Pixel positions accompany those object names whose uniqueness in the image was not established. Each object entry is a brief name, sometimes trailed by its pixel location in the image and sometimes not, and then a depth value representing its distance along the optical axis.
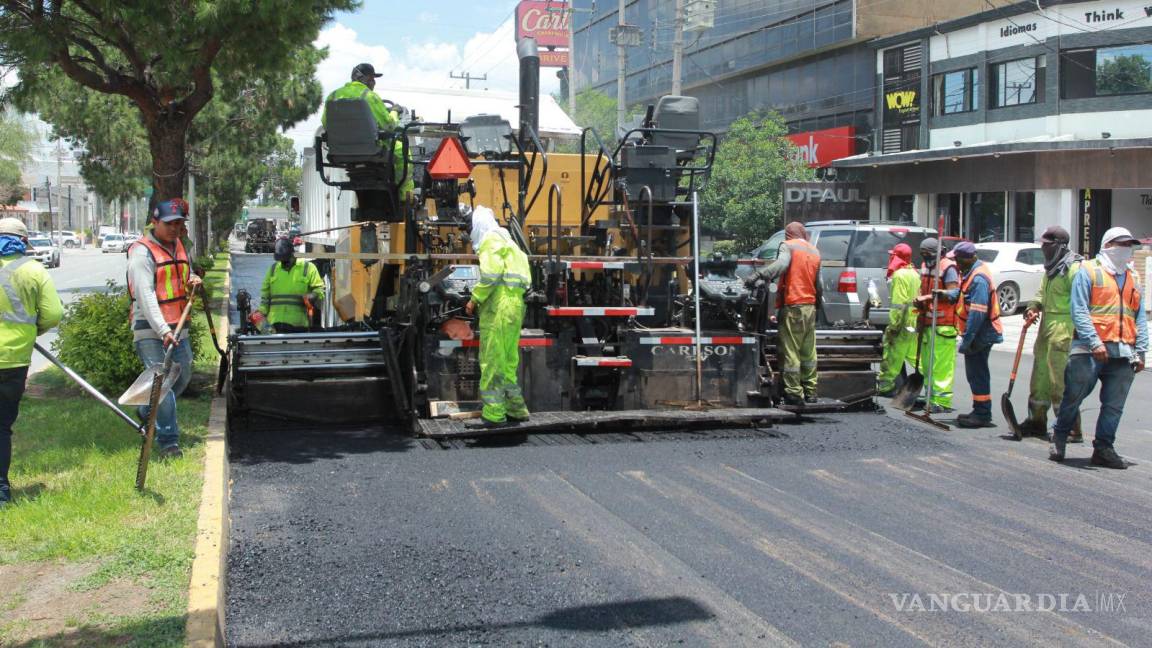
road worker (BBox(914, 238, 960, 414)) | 9.52
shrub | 8.89
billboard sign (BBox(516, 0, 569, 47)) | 74.12
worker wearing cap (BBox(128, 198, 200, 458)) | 6.77
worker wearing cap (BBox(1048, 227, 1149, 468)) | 7.38
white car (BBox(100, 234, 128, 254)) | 68.40
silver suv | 14.62
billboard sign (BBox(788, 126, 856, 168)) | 35.00
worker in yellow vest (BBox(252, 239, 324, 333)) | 9.85
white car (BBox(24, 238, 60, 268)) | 42.53
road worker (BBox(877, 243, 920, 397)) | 10.09
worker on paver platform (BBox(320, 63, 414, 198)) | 8.61
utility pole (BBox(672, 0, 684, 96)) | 25.61
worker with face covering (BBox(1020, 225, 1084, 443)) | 8.26
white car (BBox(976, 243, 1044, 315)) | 19.47
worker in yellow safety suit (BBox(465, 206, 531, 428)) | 7.87
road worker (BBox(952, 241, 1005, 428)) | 9.21
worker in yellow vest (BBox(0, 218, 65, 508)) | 5.92
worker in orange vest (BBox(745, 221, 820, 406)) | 9.05
